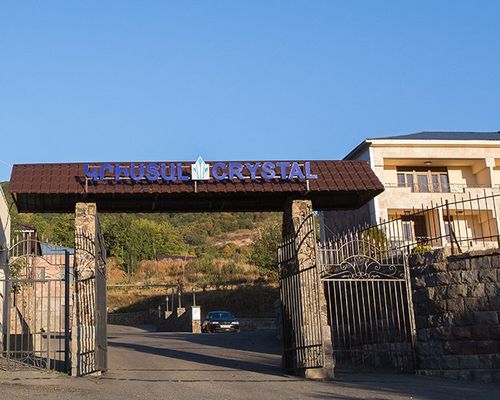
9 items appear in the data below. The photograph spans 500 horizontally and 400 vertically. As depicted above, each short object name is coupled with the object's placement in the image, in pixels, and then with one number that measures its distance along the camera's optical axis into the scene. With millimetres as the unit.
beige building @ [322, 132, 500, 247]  37812
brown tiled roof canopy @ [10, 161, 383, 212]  16188
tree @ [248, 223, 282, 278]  52181
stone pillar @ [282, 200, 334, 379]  15148
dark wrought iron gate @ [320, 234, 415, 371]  16266
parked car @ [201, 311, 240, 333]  37812
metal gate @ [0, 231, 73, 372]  15328
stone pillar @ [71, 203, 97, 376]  15312
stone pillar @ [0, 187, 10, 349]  17328
